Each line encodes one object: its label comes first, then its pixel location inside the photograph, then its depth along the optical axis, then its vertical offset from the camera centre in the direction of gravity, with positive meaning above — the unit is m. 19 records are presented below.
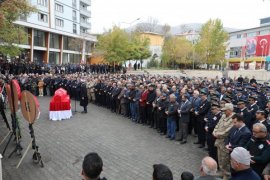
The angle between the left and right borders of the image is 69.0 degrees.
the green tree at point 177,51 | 40.88 +4.70
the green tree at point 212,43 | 38.58 +6.20
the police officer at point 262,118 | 5.44 -1.18
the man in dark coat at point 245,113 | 6.93 -1.34
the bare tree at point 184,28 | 86.59 +20.20
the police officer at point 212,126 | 6.42 -1.72
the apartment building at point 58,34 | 32.12 +6.77
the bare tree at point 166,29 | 62.09 +14.26
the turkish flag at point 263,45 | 33.62 +5.28
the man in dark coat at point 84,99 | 11.99 -1.72
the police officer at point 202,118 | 7.74 -1.78
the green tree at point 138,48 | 34.99 +4.42
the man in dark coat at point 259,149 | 4.13 -1.57
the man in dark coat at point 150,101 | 9.87 -1.44
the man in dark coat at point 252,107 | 7.03 -1.18
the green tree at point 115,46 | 31.19 +4.04
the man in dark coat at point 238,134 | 4.85 -1.49
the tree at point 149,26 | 77.51 +18.52
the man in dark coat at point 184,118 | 7.91 -1.79
